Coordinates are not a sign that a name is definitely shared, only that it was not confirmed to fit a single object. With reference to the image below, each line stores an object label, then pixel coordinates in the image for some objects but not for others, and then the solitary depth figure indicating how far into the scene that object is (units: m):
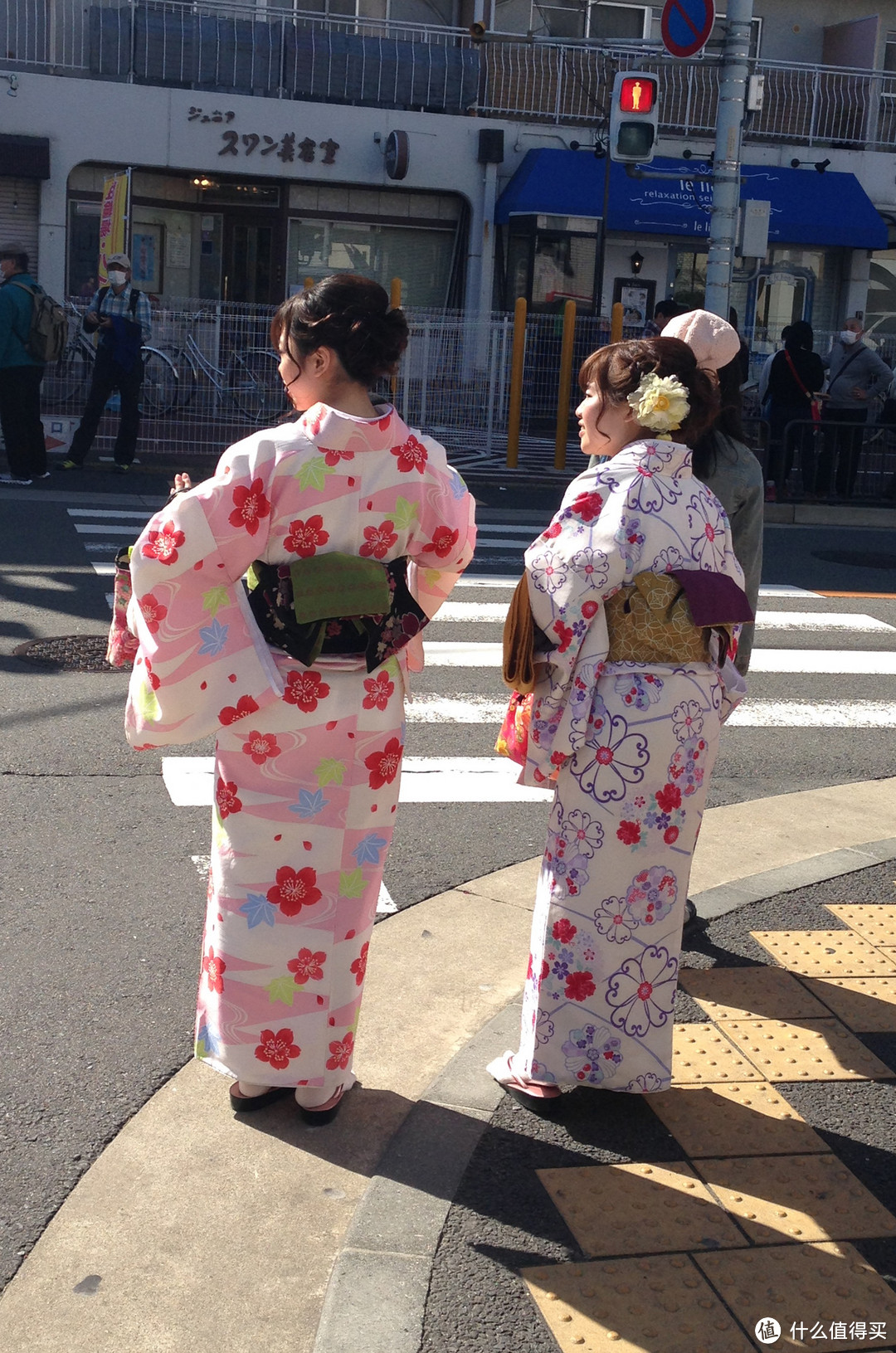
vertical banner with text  17.19
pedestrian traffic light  12.89
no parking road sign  12.02
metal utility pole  12.20
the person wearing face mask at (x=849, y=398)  14.46
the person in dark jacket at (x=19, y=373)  12.06
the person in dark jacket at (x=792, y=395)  14.15
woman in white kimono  3.04
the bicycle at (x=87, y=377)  14.61
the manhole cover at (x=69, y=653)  7.01
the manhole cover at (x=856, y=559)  11.68
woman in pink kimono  2.93
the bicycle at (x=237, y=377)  15.02
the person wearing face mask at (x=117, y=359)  13.22
